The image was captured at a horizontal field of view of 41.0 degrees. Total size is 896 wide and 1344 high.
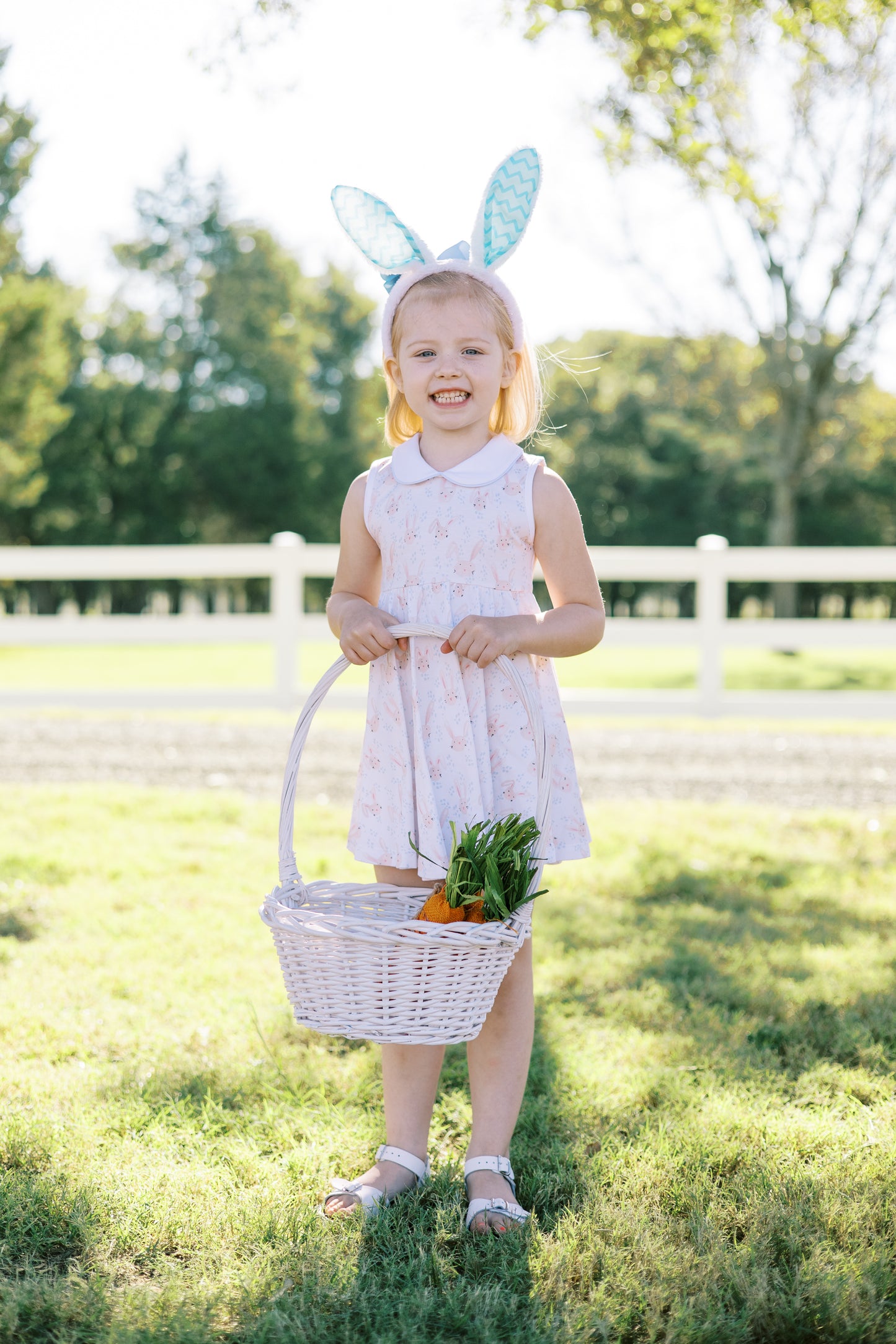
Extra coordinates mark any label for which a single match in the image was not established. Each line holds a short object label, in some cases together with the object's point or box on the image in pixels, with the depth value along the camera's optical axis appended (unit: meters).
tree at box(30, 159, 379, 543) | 35.22
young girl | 2.21
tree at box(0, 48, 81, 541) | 23.55
